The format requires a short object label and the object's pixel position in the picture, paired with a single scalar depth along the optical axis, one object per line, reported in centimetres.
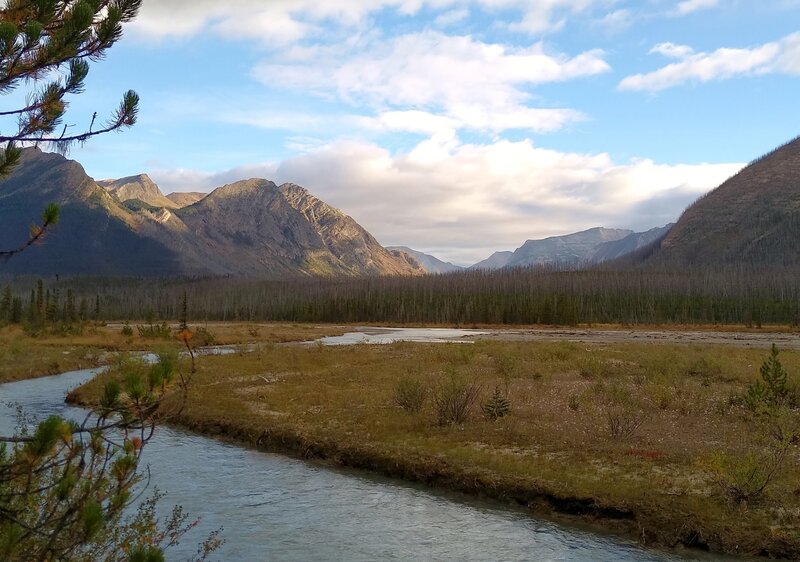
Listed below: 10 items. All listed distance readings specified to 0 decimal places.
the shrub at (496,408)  2561
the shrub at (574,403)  2727
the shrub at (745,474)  1598
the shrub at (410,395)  2704
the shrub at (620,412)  2281
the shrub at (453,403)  2494
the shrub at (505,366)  3788
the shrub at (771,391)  2320
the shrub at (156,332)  7356
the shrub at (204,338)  7262
